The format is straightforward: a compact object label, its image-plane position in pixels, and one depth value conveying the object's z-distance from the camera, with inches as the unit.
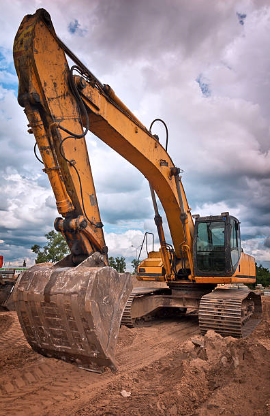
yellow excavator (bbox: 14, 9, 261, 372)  140.9
